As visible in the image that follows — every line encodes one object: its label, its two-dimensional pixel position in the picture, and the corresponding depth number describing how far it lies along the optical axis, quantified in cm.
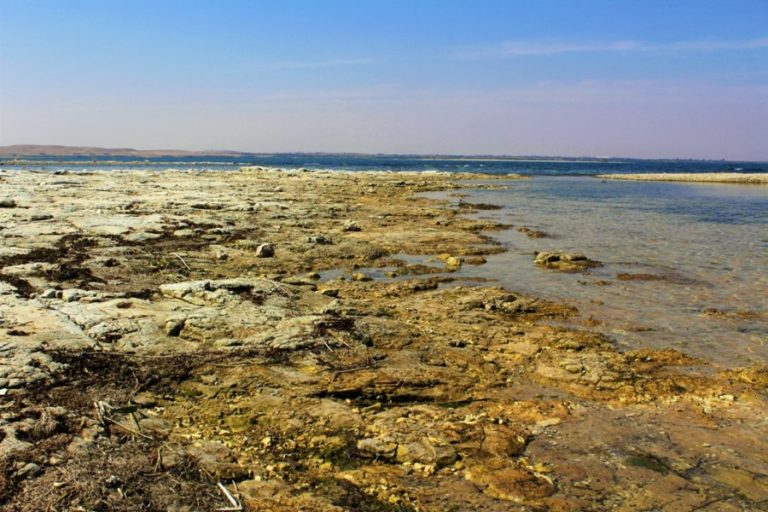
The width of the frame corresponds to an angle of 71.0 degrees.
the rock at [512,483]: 491
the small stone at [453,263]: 1506
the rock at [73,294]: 938
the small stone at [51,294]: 943
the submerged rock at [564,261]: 1529
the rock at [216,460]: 502
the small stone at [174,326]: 827
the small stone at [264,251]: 1525
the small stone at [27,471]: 459
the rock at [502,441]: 562
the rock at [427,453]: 539
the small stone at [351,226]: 2092
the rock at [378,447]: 550
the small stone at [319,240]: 1736
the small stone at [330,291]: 1169
